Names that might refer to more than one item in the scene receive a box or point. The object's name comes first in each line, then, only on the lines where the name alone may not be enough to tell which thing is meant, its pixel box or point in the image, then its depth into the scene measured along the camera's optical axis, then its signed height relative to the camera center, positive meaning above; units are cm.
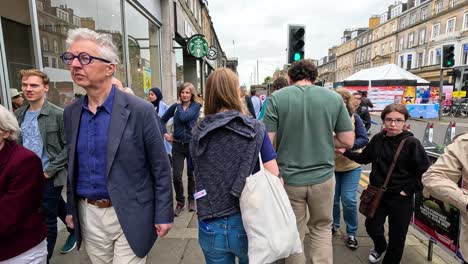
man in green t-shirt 240 -44
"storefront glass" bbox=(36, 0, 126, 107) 452 +100
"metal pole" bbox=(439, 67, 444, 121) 1488 -66
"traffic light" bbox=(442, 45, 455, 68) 1280 +142
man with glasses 169 -44
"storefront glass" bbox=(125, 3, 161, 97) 754 +106
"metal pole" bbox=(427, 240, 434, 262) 316 -171
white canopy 1742 +90
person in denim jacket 418 -56
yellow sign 2624 -46
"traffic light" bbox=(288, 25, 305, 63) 644 +102
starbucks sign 1009 +146
